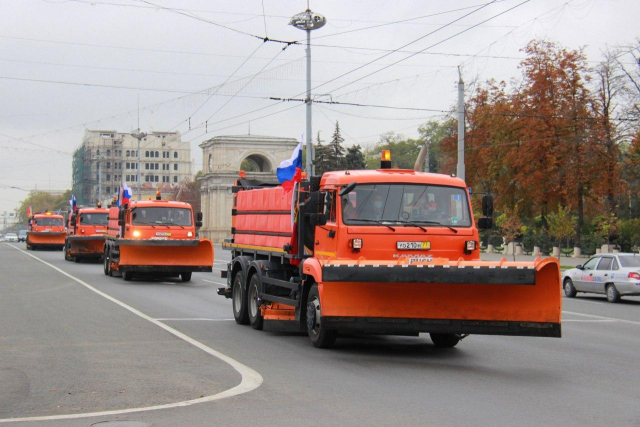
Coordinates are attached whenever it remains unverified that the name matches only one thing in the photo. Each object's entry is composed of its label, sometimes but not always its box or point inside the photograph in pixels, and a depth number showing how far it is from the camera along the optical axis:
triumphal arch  88.94
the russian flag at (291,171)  14.27
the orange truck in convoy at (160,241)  27.88
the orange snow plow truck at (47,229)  63.91
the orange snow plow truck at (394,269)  11.30
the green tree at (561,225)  45.69
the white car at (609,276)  24.47
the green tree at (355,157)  91.62
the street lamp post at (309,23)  36.75
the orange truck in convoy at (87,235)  42.84
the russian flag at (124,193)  33.03
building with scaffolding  126.44
